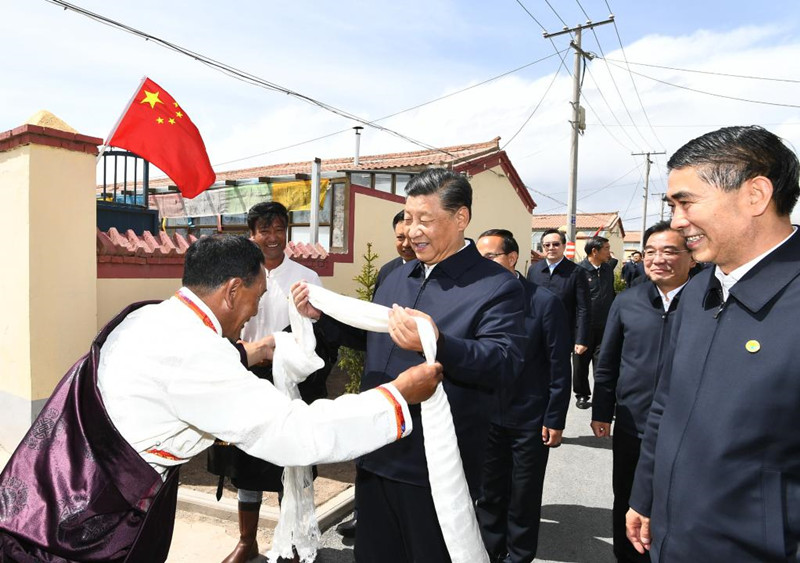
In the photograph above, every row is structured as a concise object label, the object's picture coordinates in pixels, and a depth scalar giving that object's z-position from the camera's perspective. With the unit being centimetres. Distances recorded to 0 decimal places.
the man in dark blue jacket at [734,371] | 152
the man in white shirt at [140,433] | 159
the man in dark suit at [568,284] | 650
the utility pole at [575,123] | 1611
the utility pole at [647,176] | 3745
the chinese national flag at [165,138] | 593
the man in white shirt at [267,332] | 326
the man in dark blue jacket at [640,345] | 312
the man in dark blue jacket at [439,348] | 199
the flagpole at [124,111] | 577
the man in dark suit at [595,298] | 740
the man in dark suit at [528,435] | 341
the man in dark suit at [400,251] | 444
